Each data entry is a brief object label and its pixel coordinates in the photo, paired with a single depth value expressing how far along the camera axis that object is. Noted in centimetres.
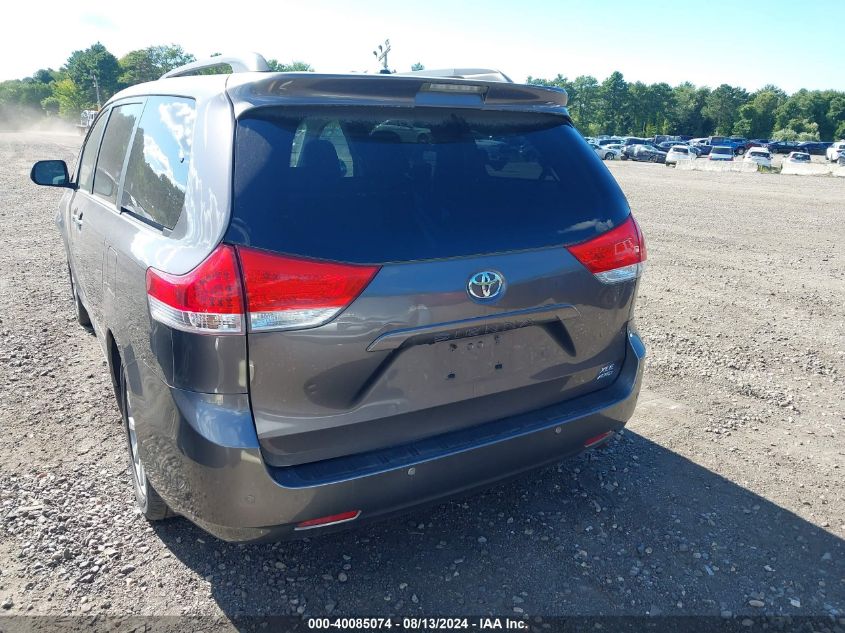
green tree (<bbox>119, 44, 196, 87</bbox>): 11282
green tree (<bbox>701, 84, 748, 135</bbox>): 10419
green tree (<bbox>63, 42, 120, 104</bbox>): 10762
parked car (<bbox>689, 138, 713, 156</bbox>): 5903
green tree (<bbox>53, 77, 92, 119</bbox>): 10379
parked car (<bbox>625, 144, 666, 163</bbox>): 4862
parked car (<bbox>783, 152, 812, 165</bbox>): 3956
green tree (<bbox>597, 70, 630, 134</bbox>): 10962
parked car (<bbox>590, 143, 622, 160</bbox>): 4801
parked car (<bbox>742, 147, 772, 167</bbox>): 3825
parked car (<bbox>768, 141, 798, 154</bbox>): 7275
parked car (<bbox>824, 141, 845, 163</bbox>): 4741
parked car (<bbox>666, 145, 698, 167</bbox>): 4116
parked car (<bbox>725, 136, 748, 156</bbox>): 6496
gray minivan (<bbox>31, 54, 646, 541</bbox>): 209
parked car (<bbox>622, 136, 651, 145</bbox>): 5730
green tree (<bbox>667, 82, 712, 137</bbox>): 10588
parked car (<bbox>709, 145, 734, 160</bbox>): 4381
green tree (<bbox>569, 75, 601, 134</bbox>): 11218
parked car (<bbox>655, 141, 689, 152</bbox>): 5856
